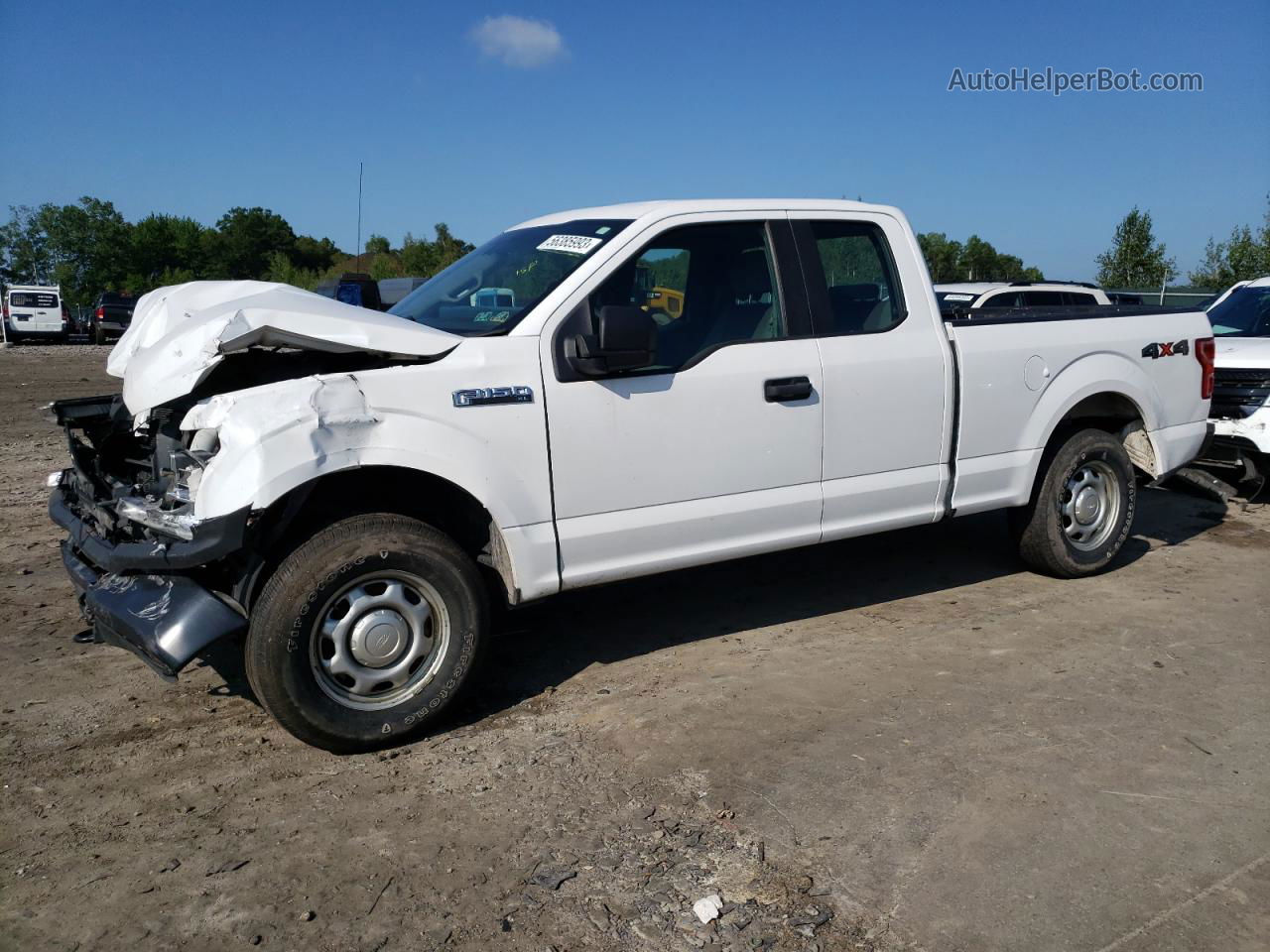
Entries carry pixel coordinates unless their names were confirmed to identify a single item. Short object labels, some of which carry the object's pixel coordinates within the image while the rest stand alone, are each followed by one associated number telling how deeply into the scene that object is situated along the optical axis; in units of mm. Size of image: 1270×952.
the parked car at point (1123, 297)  19781
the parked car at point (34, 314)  33156
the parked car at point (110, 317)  33156
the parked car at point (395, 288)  9939
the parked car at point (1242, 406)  7688
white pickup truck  3840
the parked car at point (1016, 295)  14516
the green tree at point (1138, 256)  34250
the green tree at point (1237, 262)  32344
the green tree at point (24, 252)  76125
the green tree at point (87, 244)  75500
